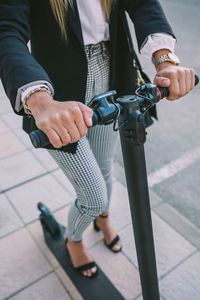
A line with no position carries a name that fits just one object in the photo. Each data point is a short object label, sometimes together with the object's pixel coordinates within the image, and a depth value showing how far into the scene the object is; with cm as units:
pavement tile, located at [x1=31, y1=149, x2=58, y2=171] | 314
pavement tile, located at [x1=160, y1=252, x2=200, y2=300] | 199
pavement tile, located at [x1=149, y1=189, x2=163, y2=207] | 273
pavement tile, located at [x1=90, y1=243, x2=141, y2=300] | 201
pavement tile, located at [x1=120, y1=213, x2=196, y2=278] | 220
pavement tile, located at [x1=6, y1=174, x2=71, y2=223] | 260
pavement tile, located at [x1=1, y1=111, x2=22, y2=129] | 387
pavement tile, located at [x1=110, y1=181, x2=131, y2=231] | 253
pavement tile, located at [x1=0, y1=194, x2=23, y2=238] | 243
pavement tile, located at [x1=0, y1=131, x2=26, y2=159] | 334
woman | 97
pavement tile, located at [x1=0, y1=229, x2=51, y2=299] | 203
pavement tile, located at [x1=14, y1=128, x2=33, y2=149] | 349
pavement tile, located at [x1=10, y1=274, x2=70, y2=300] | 195
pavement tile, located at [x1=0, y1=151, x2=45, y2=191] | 292
